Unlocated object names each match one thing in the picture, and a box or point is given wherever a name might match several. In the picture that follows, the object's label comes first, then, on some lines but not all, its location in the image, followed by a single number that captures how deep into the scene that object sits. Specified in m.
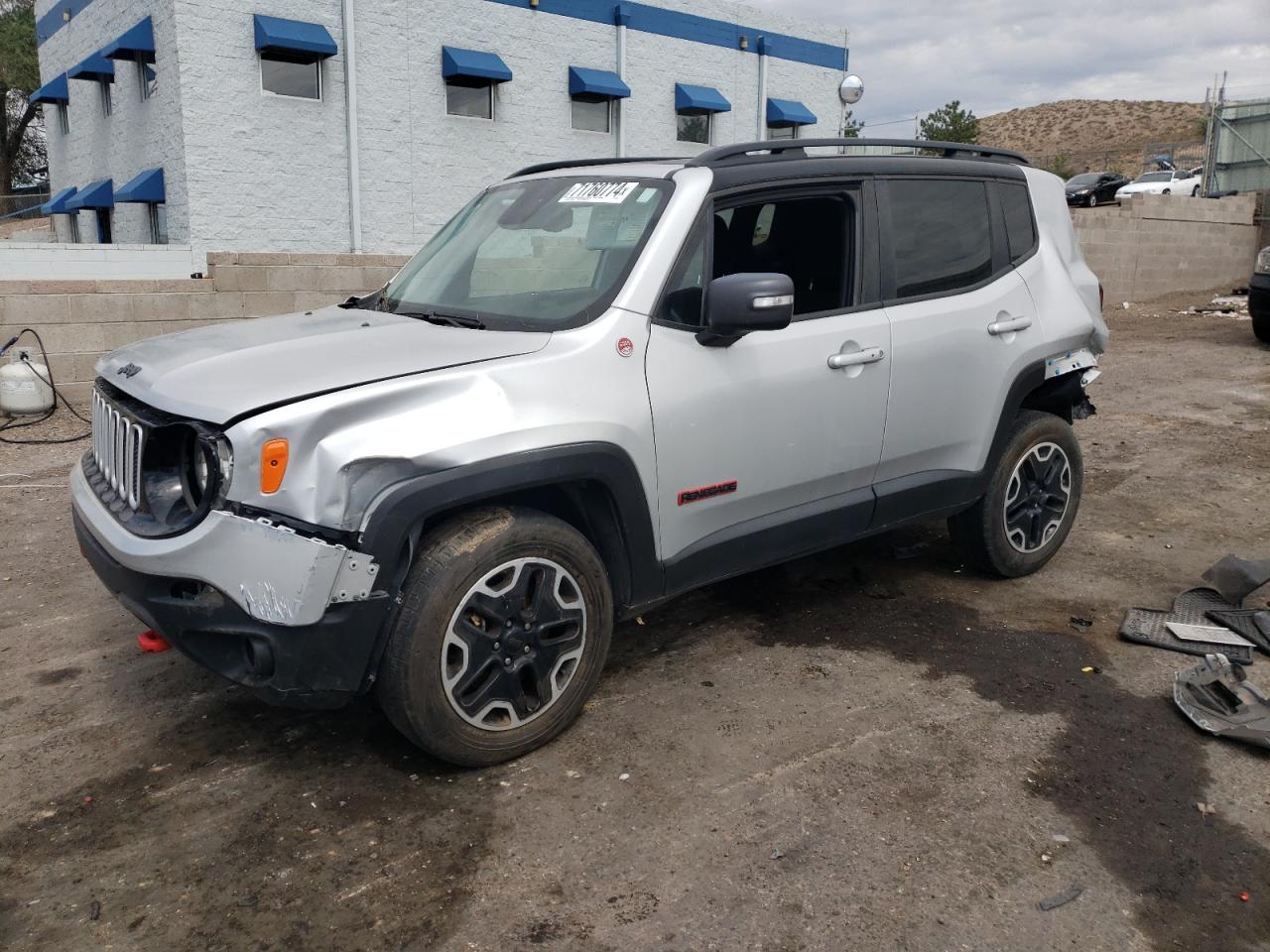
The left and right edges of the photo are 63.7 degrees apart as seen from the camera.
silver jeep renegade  2.84
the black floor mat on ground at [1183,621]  4.26
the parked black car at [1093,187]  31.20
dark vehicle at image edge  13.10
